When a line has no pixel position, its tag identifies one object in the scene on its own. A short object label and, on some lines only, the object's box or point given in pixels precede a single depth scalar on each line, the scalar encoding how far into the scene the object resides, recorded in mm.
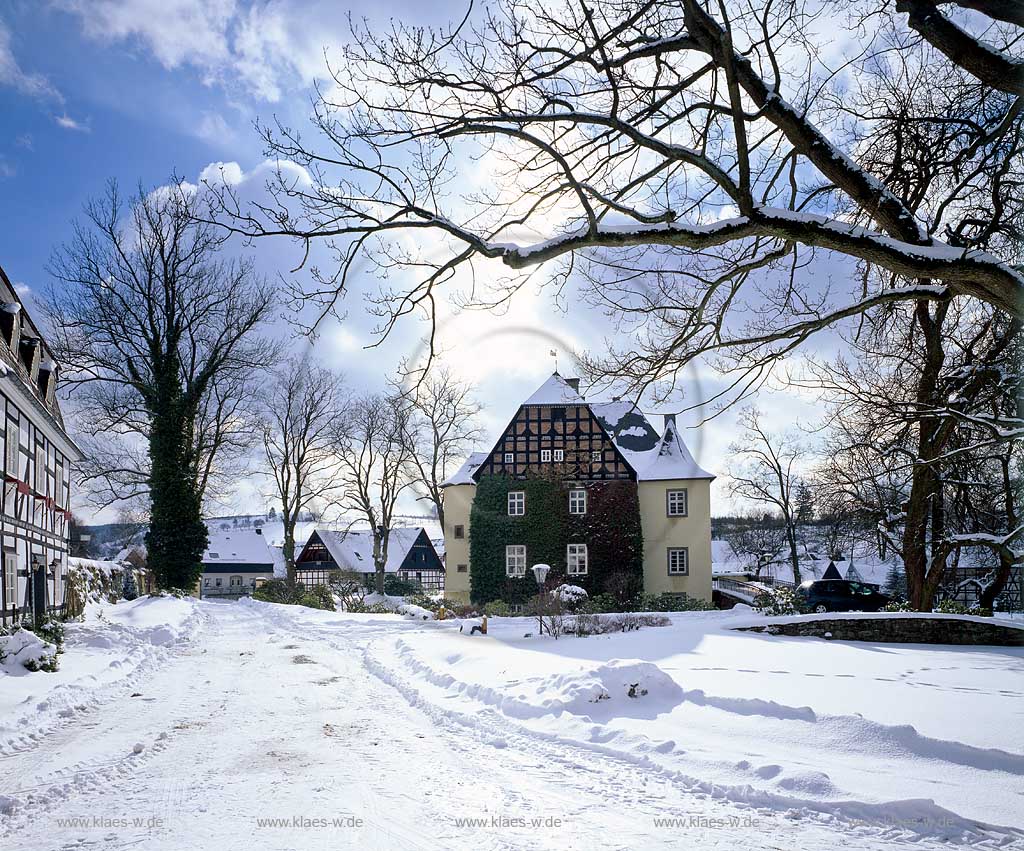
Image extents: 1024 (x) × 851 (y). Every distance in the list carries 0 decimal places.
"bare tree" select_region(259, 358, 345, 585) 40219
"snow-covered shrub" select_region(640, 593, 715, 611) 30391
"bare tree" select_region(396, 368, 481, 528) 38562
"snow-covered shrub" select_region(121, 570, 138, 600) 29016
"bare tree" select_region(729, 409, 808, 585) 37562
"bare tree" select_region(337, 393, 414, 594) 39688
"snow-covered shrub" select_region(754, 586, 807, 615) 19891
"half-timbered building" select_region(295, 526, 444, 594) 63500
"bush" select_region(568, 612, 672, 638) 17250
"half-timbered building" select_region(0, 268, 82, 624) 16438
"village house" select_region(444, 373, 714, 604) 33281
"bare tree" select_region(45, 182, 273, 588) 29531
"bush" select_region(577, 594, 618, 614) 24438
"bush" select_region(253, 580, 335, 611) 32562
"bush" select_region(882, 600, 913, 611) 19203
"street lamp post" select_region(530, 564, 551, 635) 20003
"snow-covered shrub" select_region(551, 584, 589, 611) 23142
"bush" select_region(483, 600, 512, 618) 27212
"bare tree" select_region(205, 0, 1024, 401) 6016
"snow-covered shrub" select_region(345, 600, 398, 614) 28502
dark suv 23469
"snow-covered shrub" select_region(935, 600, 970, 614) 18125
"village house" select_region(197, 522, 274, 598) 71569
